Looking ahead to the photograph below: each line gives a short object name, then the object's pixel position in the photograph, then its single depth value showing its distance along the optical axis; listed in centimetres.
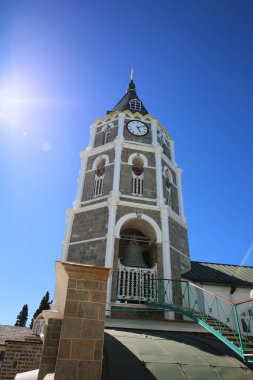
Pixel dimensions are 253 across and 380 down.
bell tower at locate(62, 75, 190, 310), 1243
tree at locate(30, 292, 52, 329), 3363
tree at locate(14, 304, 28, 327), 3885
